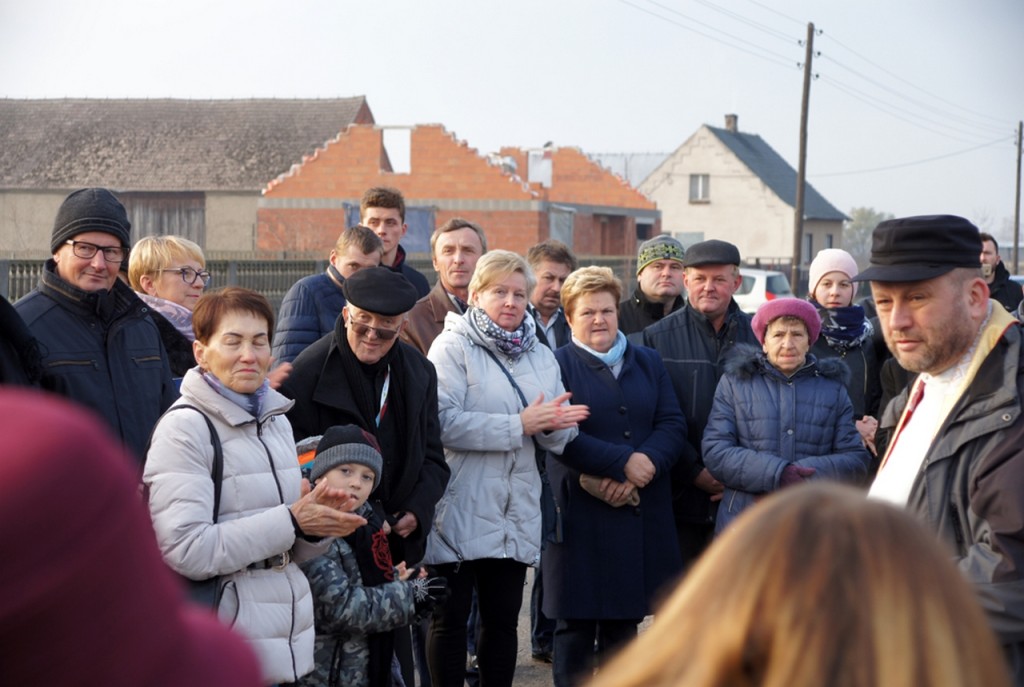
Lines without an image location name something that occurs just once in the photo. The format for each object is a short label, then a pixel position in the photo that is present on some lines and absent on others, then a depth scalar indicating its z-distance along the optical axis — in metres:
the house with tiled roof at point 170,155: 45.16
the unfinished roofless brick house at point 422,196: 37.03
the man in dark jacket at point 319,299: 6.12
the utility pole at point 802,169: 31.67
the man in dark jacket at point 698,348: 6.05
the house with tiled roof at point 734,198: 63.81
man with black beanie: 4.62
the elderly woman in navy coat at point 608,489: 5.57
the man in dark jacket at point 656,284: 6.95
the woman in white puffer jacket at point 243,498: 3.89
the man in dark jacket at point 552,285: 7.08
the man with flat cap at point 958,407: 2.89
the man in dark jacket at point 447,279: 6.14
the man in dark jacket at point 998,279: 9.13
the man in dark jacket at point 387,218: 7.17
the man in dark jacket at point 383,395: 4.84
